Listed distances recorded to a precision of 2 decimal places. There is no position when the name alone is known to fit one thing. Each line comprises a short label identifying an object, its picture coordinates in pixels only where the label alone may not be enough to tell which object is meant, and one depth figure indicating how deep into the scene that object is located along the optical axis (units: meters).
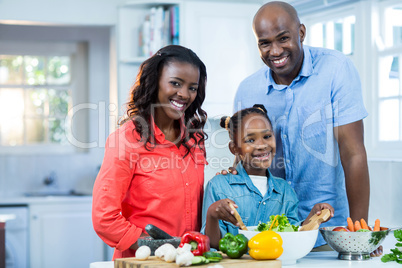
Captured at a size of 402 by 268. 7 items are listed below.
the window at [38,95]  4.94
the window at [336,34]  3.28
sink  4.75
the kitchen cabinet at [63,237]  4.31
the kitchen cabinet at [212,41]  3.72
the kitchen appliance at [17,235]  4.18
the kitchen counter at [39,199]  4.23
